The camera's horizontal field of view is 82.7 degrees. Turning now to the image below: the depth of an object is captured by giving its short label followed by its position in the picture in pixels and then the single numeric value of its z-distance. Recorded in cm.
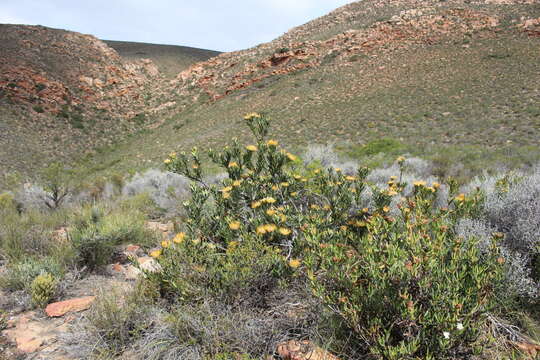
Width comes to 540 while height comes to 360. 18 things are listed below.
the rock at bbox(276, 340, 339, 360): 190
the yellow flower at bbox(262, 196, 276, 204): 268
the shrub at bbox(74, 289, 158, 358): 219
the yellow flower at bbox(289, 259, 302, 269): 215
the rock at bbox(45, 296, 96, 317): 275
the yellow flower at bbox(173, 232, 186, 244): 245
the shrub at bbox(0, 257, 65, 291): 304
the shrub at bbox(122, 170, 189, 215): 610
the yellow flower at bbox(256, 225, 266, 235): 251
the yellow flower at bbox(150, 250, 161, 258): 241
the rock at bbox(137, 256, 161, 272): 332
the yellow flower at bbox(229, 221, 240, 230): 264
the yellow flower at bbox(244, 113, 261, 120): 331
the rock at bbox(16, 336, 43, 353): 232
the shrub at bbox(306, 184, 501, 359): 168
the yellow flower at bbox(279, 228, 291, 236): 249
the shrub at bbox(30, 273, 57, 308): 282
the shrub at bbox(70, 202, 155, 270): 362
